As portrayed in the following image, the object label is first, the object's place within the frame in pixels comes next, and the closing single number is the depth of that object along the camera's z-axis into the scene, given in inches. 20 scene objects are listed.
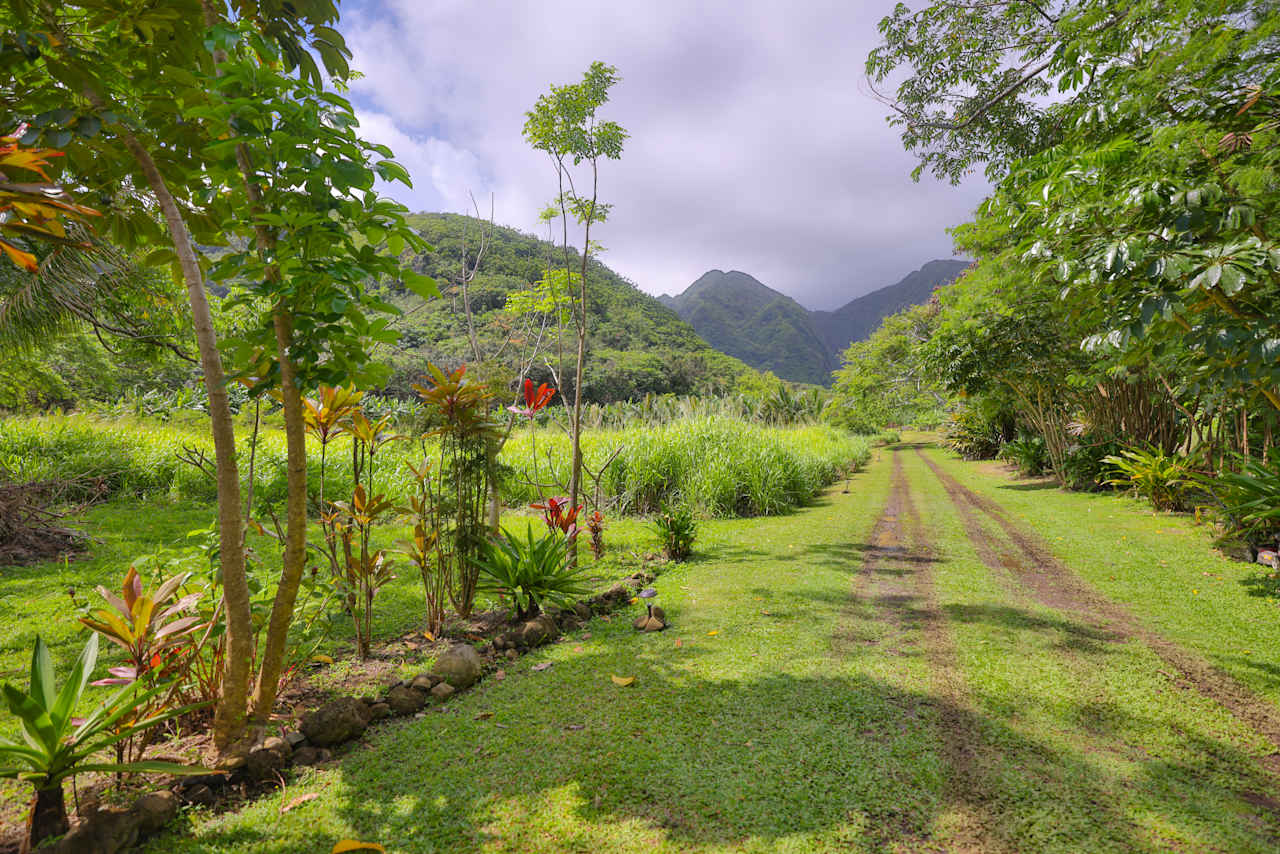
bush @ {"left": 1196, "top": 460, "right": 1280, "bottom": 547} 168.6
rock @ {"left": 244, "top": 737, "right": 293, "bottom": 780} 70.6
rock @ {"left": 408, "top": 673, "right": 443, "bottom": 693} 96.9
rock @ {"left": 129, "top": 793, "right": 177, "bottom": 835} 59.5
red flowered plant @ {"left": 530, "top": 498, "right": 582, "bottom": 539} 167.6
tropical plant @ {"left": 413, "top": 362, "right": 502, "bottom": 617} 127.6
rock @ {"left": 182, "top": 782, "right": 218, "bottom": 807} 65.3
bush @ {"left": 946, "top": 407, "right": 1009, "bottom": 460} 686.5
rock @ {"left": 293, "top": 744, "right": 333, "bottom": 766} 76.2
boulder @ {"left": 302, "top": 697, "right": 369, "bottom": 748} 79.4
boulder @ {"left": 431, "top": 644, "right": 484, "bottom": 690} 101.3
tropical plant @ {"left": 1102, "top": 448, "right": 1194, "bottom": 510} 255.5
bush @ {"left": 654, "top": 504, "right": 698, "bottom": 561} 200.7
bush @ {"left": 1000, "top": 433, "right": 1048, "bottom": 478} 458.9
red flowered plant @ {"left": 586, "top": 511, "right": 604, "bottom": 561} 194.5
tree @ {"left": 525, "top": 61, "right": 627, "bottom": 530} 193.7
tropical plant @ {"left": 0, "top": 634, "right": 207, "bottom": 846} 52.5
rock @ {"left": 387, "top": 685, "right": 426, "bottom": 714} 91.8
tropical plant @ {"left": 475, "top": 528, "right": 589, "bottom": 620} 129.9
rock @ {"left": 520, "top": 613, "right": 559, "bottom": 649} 121.6
